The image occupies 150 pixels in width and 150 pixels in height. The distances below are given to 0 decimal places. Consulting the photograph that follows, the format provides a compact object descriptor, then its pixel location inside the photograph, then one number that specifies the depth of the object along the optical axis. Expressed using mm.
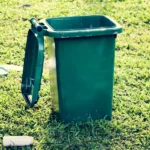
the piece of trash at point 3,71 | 4041
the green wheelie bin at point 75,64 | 2912
